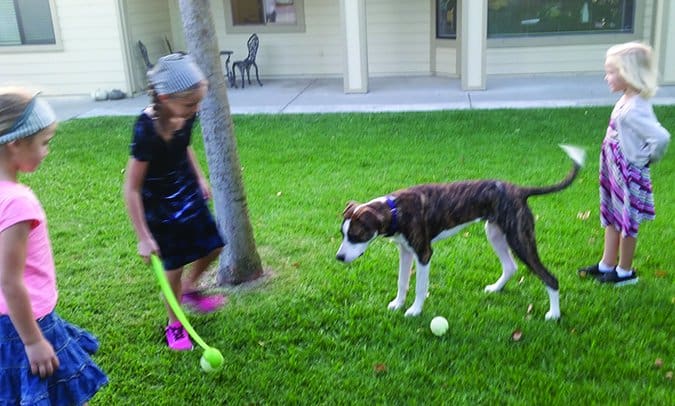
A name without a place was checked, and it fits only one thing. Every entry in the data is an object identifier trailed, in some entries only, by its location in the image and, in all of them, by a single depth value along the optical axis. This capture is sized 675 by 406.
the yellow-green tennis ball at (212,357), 3.27
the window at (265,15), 13.86
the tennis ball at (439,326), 3.74
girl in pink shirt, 2.11
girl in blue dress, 3.14
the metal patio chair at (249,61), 13.18
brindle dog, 3.67
